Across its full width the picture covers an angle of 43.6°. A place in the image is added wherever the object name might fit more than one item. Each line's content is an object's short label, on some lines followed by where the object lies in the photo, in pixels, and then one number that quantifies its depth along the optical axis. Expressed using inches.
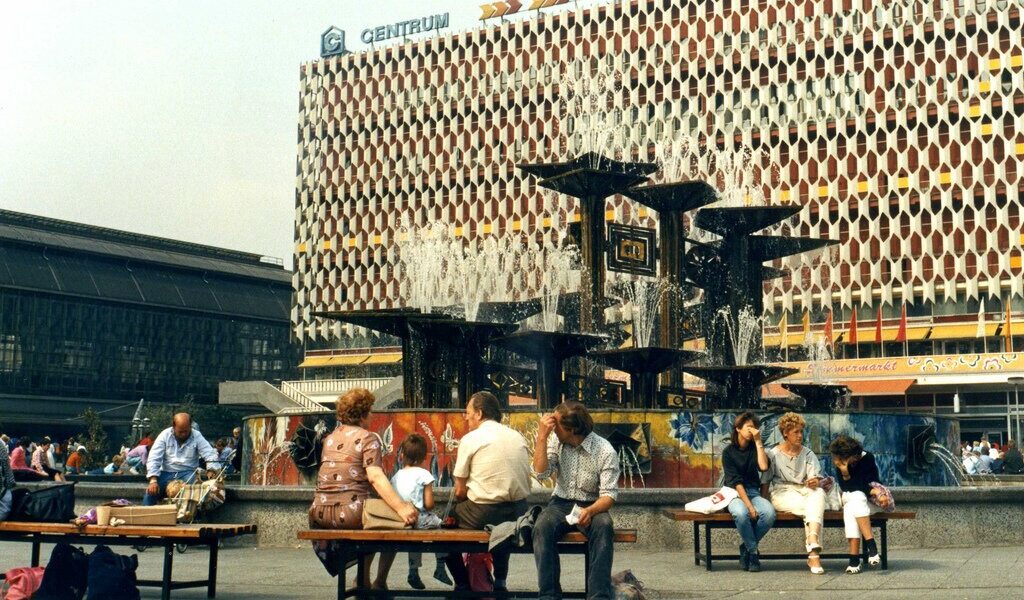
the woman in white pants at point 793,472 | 428.1
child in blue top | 343.5
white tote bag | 422.3
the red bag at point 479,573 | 342.3
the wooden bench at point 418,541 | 318.3
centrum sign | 3297.2
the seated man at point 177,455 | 461.4
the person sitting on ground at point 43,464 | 1074.1
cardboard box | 345.1
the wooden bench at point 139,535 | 337.4
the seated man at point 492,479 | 330.6
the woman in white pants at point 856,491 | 422.3
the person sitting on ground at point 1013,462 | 1165.7
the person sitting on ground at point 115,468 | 1137.9
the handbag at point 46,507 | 358.0
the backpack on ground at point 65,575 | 324.2
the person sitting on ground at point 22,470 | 930.7
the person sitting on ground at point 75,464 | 1298.7
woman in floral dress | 326.6
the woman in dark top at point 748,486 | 421.2
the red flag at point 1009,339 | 2357.9
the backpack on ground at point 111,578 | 325.1
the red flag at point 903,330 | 2399.1
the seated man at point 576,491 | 313.7
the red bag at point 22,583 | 322.3
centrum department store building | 2500.0
